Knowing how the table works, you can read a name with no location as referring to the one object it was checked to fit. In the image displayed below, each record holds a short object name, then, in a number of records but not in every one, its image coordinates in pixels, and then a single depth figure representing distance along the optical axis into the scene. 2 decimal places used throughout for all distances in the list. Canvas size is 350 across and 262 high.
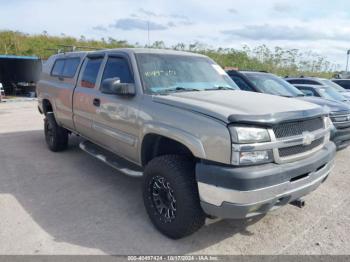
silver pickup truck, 2.75
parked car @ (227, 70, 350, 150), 6.11
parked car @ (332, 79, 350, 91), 15.86
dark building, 20.92
